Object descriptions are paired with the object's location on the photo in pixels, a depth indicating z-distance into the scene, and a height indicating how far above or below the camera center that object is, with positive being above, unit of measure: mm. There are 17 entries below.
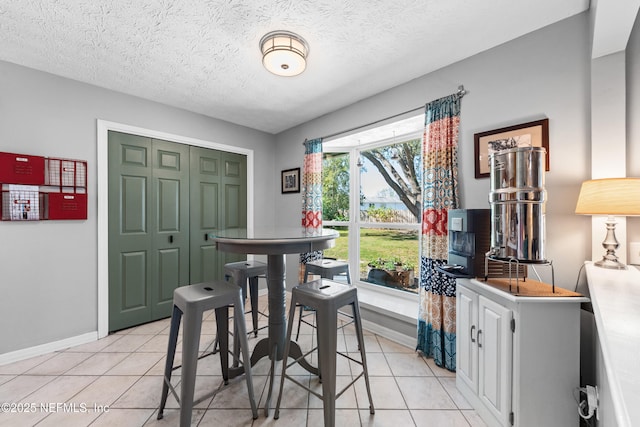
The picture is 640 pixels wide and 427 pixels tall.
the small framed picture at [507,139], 1712 +518
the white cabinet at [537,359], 1290 -739
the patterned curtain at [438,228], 2080 -126
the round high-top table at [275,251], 1502 -224
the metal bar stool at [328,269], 2516 -553
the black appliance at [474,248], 1653 -232
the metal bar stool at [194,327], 1355 -674
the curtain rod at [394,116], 2082 +953
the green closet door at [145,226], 2689 -157
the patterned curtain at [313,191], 3320 +275
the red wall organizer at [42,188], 2109 +214
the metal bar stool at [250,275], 2234 -549
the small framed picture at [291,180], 3689 +464
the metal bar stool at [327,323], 1353 -612
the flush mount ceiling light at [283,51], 1781 +1112
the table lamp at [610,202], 1246 +53
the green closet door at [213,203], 3271 +130
